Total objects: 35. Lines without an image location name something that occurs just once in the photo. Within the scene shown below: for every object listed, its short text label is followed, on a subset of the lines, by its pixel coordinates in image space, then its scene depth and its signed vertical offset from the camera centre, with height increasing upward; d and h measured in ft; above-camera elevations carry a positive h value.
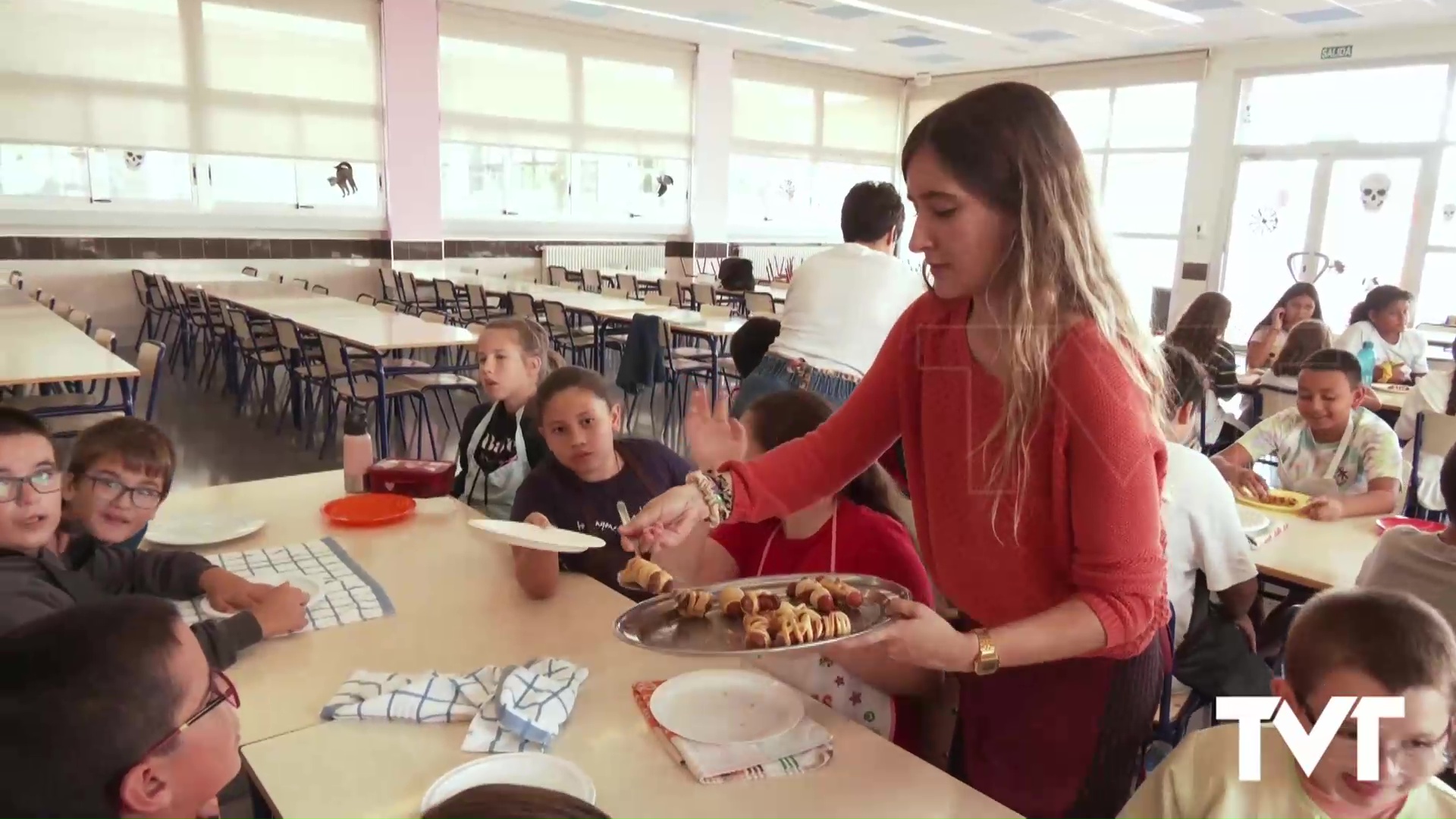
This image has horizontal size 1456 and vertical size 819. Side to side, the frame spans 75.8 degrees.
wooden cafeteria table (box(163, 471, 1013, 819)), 3.67 -2.18
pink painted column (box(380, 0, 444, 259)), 29.81 +3.37
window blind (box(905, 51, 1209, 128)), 33.47 +6.88
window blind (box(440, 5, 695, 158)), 31.68 +5.32
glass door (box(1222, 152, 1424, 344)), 29.68 +1.10
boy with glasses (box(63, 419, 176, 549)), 5.94 -1.67
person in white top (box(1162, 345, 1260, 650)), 6.19 -1.84
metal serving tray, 3.76 -1.60
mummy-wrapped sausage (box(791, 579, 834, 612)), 4.01 -1.51
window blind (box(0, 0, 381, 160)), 24.97 +4.15
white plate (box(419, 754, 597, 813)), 3.58 -2.09
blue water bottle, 15.12 -1.57
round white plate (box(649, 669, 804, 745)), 4.09 -2.10
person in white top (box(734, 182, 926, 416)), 9.91 -0.59
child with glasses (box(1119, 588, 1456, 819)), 3.34 -1.67
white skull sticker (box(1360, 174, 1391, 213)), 29.71 +2.33
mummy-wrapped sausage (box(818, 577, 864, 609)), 4.09 -1.51
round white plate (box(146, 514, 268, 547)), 6.37 -2.12
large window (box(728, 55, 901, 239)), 39.47 +4.46
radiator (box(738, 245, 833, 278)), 40.14 -0.66
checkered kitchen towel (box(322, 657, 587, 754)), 4.04 -2.10
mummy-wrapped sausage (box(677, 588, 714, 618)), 4.05 -1.56
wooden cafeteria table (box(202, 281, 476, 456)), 15.92 -1.84
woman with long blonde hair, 3.48 -0.83
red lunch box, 7.70 -2.03
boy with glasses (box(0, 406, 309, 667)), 4.66 -1.93
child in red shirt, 4.66 -1.75
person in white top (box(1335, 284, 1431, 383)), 15.85 -1.12
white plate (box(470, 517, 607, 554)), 4.49 -1.48
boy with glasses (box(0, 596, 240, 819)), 2.79 -1.54
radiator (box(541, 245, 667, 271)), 34.60 -0.76
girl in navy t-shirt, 6.47 -1.69
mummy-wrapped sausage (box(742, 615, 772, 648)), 3.63 -1.51
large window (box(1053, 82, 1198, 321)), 34.78 +3.98
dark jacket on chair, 18.17 -2.27
